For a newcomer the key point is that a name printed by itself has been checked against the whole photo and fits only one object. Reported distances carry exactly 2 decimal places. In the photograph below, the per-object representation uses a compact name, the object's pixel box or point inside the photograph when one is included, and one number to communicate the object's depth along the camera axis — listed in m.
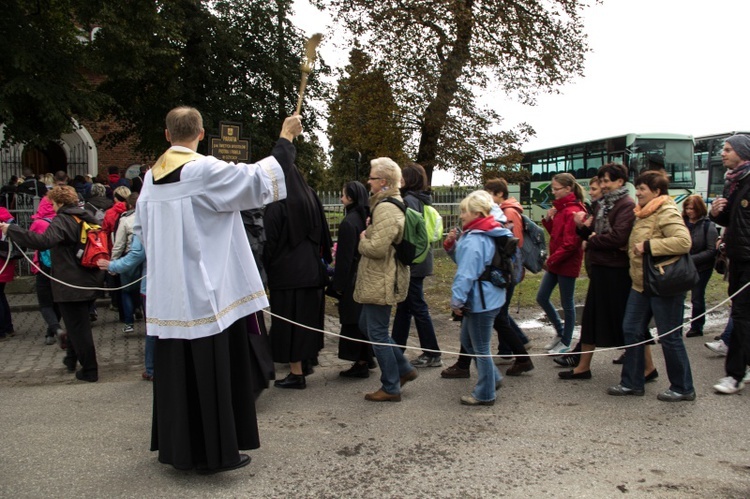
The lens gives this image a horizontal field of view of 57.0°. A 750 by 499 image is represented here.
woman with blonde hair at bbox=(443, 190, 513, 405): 5.13
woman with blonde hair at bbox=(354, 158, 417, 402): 5.30
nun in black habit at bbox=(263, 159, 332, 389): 5.85
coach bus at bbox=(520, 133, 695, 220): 24.41
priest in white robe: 3.85
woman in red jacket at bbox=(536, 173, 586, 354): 6.51
